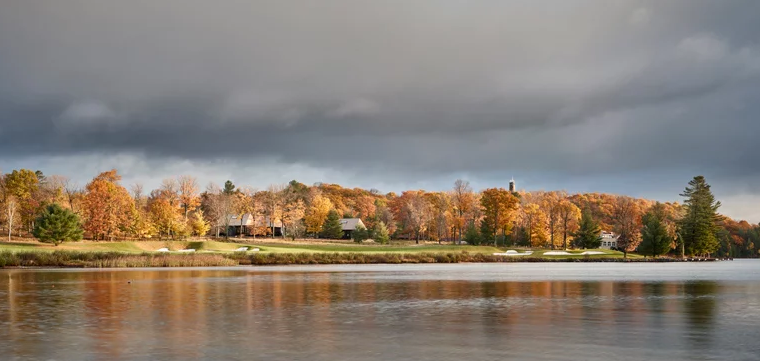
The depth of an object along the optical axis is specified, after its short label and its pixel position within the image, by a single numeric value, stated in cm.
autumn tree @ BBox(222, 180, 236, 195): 17562
